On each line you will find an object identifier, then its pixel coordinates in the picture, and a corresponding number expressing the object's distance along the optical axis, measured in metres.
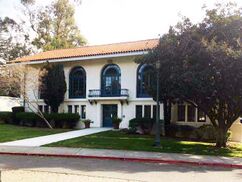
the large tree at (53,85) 20.93
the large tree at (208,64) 11.63
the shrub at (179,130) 17.49
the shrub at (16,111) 22.35
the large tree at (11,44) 36.58
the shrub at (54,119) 20.21
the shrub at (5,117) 22.67
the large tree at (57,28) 34.50
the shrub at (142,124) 17.94
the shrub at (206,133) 16.61
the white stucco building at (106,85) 18.97
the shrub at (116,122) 19.16
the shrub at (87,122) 20.23
